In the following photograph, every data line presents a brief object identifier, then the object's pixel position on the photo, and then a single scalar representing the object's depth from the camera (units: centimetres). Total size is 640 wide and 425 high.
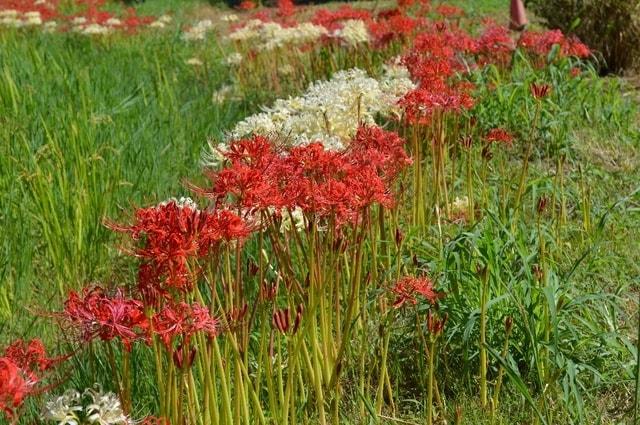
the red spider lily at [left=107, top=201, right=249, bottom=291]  316
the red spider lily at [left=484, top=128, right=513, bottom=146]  589
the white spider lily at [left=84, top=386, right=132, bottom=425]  317
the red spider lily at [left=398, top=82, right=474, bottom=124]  539
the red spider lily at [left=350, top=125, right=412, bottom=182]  459
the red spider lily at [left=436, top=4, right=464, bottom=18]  1096
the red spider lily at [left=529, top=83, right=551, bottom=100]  534
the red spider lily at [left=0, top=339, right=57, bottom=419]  277
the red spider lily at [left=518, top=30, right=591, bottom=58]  916
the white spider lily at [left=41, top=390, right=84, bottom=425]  314
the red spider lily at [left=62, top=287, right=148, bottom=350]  312
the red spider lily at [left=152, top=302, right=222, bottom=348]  318
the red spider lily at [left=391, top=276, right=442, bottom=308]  420
